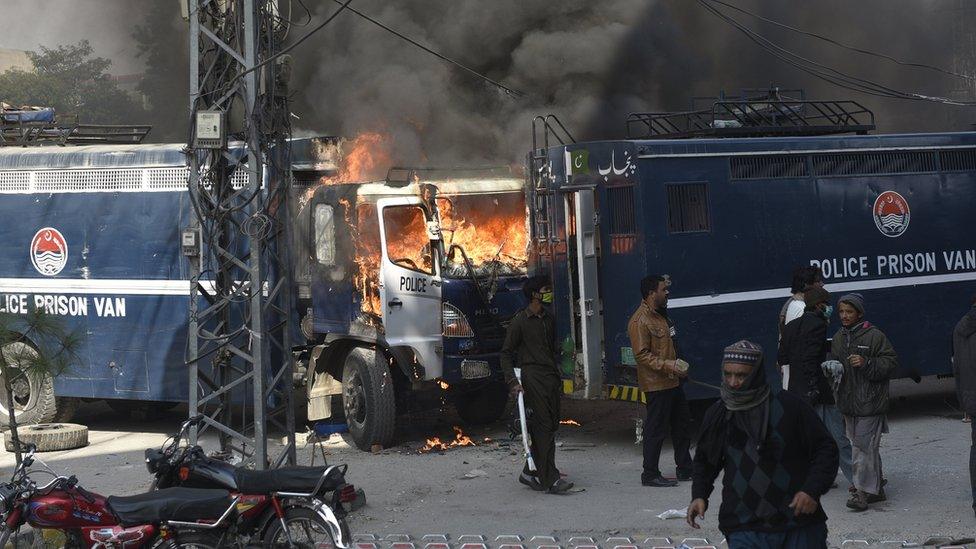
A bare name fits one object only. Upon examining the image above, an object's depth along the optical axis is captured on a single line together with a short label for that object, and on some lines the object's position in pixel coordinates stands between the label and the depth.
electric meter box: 17.75
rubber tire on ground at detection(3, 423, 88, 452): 24.95
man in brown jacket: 18.66
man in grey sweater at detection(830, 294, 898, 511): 16.00
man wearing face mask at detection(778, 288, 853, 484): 16.87
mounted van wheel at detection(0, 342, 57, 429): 27.25
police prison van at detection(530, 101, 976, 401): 21.47
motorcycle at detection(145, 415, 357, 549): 13.16
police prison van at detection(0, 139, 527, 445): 22.78
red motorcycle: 12.98
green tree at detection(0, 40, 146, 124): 77.56
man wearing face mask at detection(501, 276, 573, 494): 18.73
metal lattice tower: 17.44
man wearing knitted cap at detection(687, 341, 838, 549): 9.36
